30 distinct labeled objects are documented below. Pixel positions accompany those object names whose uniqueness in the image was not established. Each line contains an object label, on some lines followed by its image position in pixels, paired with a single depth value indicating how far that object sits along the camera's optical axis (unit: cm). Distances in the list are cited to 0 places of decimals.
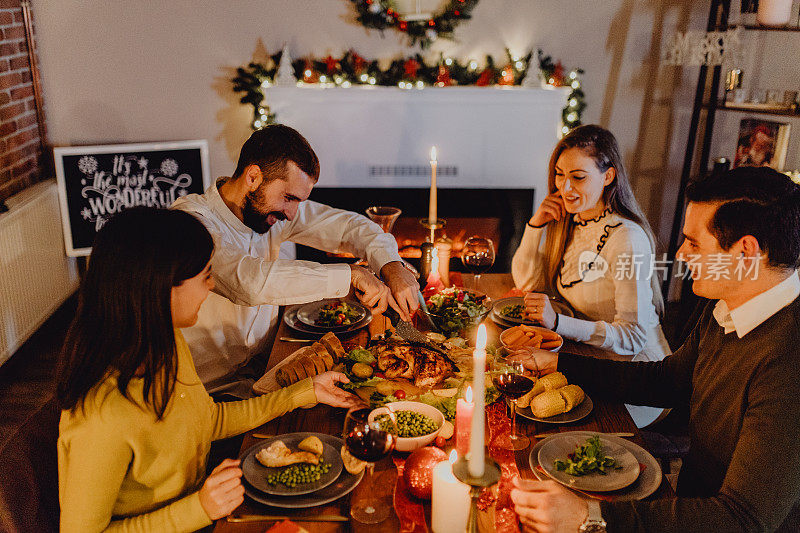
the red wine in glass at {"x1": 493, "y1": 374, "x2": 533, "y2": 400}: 143
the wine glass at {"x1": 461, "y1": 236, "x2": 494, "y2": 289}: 216
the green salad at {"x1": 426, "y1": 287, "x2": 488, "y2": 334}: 196
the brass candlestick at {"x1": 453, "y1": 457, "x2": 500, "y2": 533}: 104
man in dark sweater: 120
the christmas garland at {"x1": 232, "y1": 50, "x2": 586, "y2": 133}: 387
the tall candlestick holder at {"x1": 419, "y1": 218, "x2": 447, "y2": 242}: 235
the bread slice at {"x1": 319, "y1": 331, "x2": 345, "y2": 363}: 180
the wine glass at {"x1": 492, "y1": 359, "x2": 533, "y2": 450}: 143
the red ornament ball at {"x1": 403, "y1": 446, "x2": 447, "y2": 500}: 125
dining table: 121
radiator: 328
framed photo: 347
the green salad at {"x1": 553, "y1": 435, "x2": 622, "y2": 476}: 133
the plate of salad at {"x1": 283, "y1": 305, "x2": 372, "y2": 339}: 197
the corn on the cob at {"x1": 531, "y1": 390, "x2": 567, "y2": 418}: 153
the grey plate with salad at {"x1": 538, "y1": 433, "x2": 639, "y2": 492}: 130
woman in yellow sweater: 121
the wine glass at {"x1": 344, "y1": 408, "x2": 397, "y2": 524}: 120
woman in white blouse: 205
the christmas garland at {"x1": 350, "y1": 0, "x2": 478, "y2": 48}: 377
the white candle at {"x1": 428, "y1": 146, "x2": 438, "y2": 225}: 224
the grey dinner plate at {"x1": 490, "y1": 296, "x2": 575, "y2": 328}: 206
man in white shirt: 189
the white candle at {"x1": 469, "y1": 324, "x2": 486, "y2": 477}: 101
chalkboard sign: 382
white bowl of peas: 137
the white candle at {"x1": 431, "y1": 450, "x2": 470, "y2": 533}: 113
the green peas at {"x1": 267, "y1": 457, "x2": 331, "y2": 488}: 129
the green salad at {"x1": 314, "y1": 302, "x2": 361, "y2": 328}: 203
